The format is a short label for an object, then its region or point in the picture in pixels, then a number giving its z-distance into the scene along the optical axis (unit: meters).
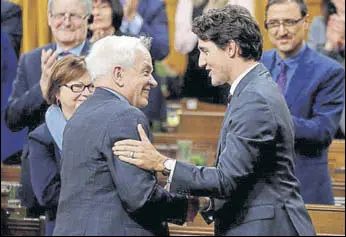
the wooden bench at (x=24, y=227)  9.97
